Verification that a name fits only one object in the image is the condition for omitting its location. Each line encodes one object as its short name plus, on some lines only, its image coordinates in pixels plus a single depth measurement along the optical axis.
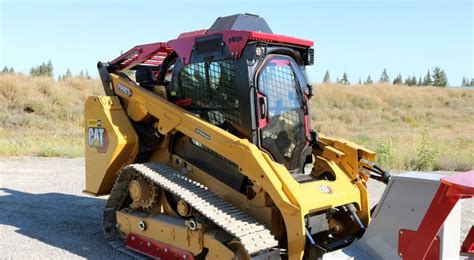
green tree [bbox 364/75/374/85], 51.44
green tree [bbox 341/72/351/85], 50.00
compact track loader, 5.03
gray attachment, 4.27
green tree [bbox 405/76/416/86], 74.88
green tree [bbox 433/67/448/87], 71.62
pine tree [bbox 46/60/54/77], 53.05
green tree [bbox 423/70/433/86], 74.00
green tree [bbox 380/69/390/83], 71.40
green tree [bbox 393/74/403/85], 68.23
